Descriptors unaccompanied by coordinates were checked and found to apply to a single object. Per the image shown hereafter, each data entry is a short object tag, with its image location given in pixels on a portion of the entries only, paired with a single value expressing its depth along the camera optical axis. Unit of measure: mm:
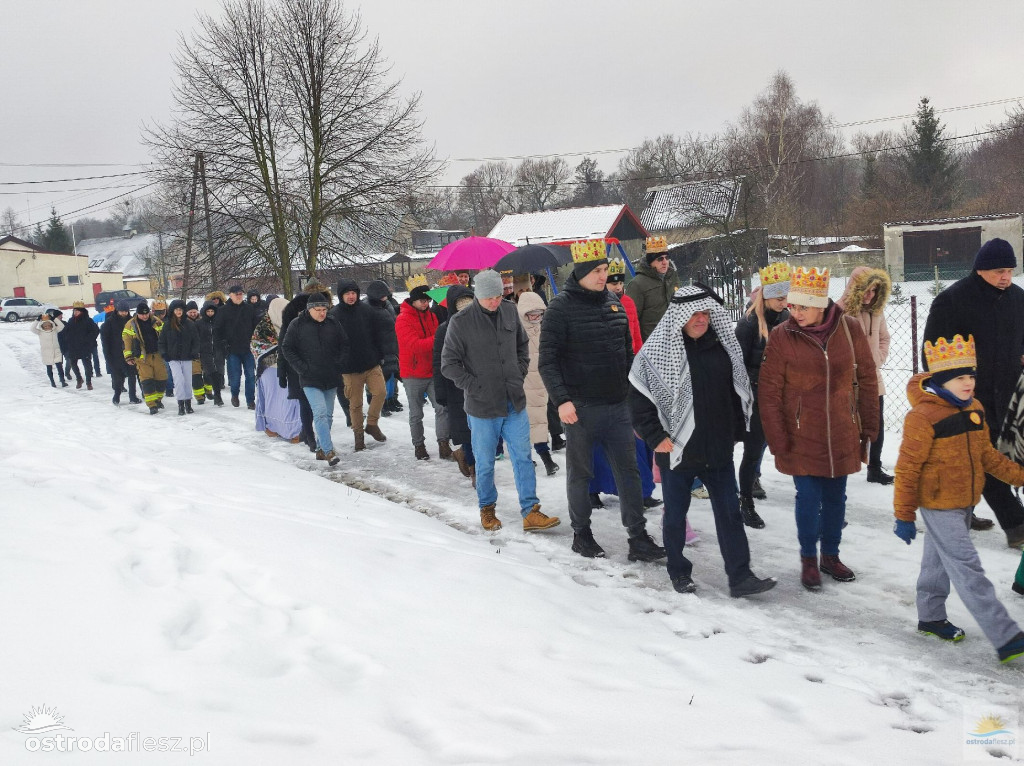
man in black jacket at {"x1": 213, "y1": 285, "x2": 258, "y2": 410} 13328
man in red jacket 9062
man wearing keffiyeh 4688
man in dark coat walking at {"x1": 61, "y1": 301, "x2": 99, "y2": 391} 17703
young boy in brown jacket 3818
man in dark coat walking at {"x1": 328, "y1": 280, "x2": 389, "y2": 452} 9531
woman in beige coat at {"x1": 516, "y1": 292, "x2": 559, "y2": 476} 7945
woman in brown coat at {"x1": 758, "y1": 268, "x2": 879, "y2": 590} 4641
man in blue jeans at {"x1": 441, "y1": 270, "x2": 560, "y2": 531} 6246
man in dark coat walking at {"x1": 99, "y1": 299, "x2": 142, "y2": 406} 15359
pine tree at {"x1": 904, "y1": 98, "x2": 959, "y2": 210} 46906
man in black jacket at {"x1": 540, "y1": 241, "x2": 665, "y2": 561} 5445
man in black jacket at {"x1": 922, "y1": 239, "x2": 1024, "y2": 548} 5156
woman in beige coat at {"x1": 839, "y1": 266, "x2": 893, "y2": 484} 6340
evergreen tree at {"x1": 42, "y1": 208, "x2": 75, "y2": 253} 77688
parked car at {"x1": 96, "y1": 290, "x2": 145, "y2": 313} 53891
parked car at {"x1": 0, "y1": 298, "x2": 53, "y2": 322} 47062
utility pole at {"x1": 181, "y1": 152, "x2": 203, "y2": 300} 23486
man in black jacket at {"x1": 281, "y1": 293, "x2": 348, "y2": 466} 8898
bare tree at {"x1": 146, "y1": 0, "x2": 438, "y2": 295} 23531
